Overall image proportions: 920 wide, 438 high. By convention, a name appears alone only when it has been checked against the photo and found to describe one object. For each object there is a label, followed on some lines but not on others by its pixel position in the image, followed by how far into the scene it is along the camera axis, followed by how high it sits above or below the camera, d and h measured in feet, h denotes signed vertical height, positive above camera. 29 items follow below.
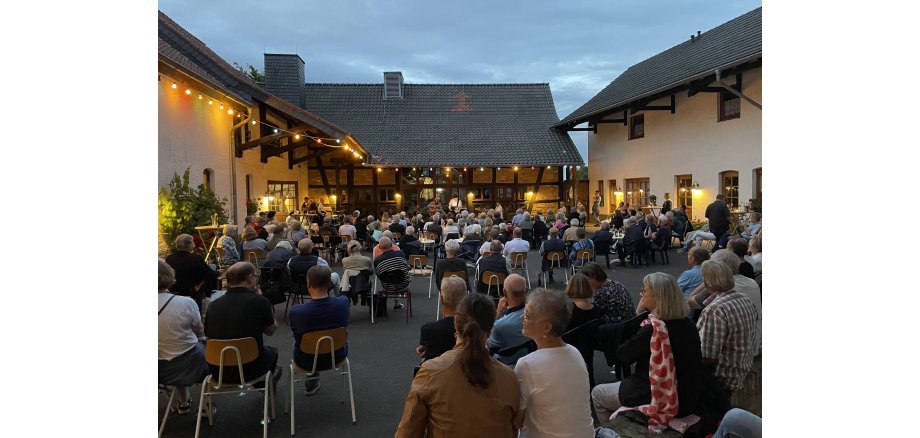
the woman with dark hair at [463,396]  7.34 -2.50
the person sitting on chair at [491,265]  23.44 -2.38
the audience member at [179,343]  12.62 -3.00
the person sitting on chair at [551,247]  29.76 -2.12
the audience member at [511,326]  12.41 -2.63
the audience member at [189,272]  18.40 -1.99
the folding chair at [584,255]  30.86 -2.66
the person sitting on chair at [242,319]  12.27 -2.39
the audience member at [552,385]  8.17 -2.62
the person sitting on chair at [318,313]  13.24 -2.47
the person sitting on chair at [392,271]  22.84 -2.51
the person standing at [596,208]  68.69 -0.12
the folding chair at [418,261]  29.04 -2.70
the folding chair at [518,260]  29.40 -2.75
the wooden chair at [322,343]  12.84 -3.10
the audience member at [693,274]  17.70 -2.18
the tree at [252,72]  120.16 +30.78
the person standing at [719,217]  36.55 -0.75
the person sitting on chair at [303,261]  22.63 -2.08
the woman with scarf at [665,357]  10.04 -2.76
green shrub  29.91 +0.22
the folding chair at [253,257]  27.44 -2.26
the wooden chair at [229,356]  11.73 -3.09
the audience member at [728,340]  11.59 -2.80
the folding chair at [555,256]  29.60 -2.59
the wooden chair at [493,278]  23.04 -2.88
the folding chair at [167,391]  12.36 -4.32
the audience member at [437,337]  11.34 -2.62
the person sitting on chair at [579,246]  31.67 -2.22
